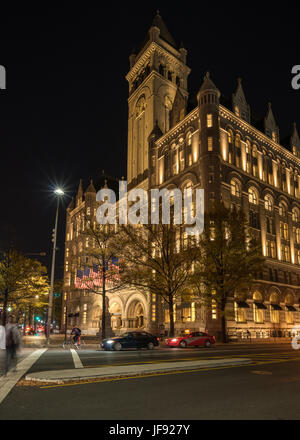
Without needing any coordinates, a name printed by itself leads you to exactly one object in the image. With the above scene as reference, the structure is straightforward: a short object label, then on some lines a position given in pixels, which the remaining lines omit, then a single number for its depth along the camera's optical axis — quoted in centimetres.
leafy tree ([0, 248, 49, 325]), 3541
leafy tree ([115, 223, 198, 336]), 3139
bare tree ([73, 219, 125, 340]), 3228
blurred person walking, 1151
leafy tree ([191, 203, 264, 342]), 3241
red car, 2839
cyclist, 2536
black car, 2378
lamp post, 2784
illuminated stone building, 4225
